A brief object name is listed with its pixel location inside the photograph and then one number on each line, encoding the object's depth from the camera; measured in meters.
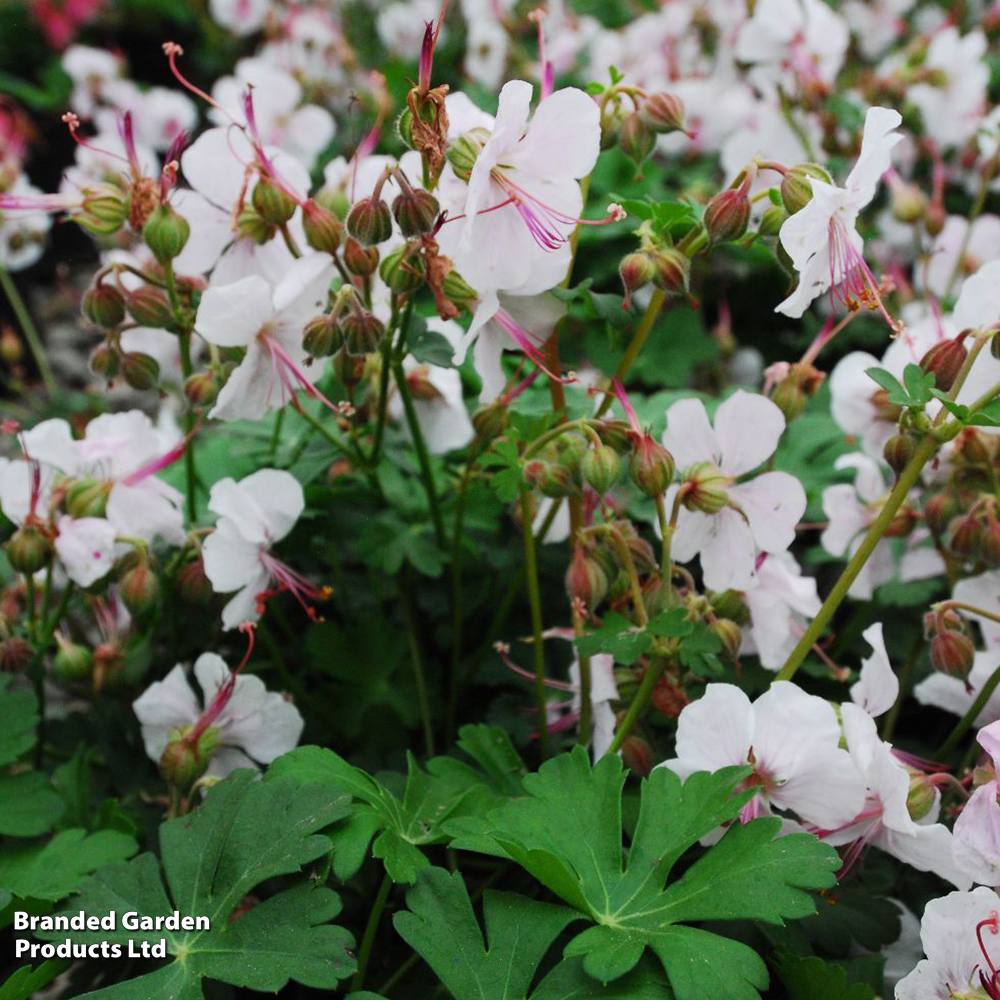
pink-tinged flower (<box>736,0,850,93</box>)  0.66
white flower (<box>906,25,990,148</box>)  0.70
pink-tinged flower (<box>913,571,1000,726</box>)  0.51
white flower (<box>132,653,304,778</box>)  0.52
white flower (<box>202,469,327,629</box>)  0.52
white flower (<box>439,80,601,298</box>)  0.49
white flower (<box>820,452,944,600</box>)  0.54
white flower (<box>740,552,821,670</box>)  0.51
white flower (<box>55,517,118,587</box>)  0.52
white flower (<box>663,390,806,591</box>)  0.50
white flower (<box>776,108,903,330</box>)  0.48
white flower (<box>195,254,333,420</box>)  0.51
